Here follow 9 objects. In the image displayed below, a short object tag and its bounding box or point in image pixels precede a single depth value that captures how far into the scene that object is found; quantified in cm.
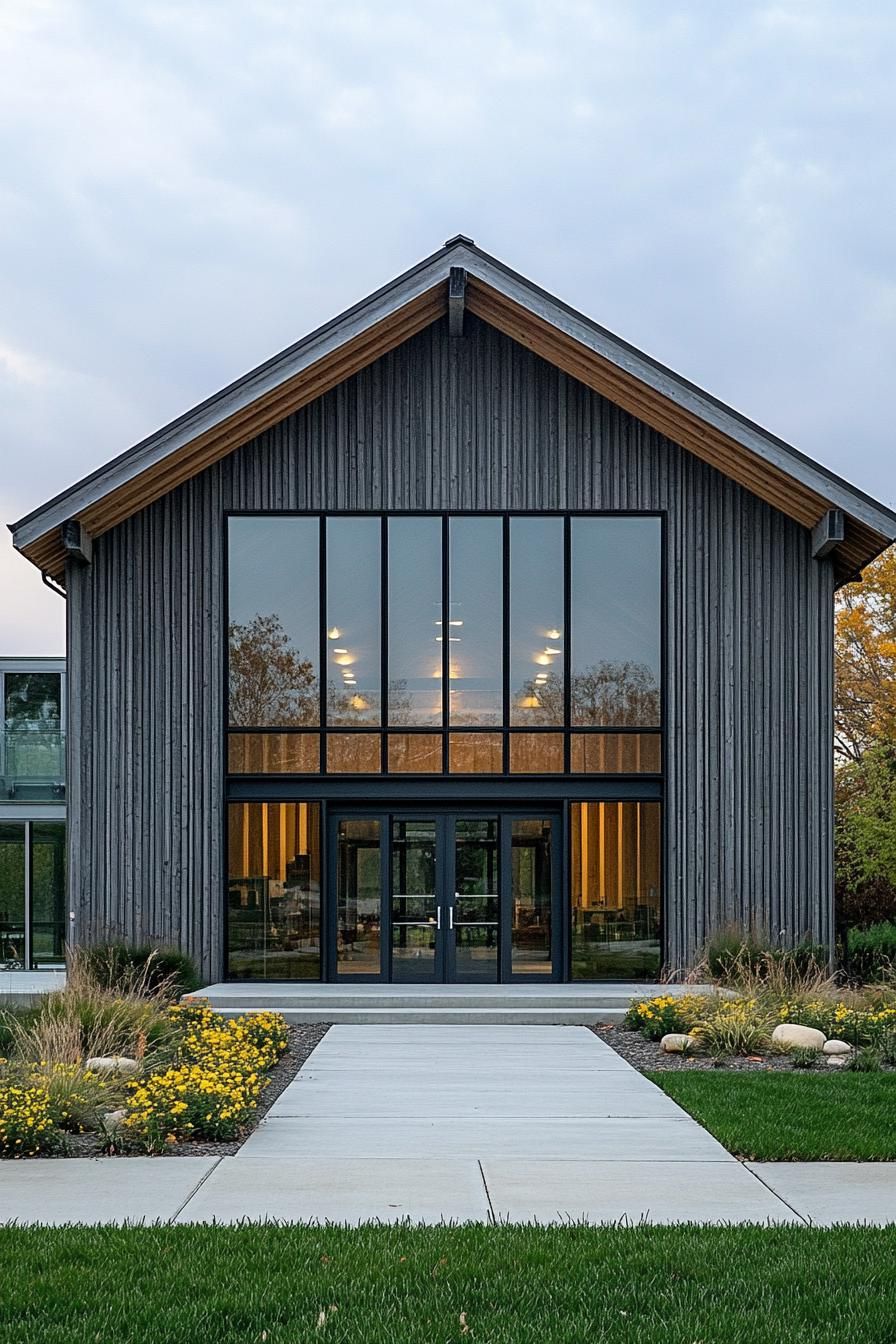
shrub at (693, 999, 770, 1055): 1319
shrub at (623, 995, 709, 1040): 1415
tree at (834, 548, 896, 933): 2708
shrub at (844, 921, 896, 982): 2202
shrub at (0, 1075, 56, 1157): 895
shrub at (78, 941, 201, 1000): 1703
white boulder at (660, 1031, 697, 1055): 1338
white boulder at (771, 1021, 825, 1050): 1289
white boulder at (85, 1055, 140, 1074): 1066
